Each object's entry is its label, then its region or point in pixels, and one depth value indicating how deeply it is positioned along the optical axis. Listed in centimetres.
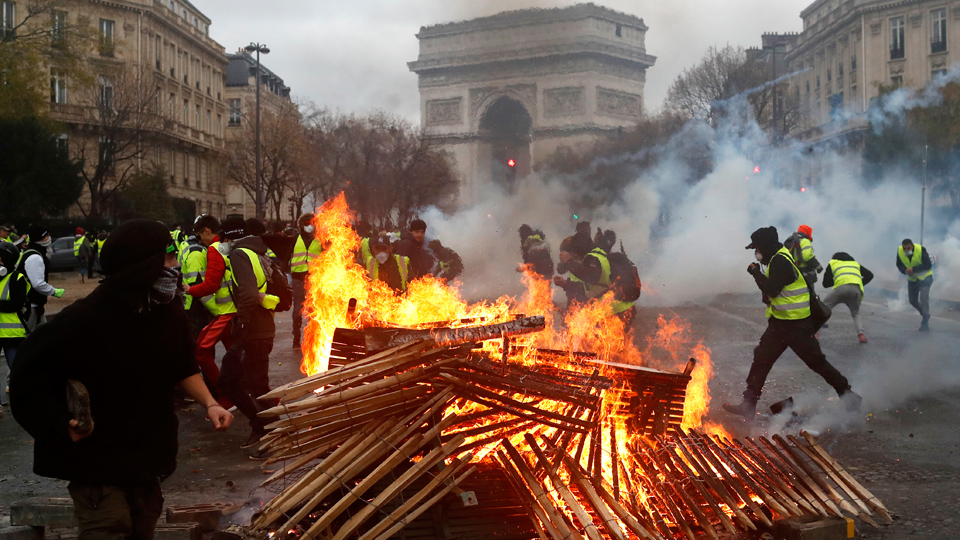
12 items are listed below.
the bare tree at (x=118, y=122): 3822
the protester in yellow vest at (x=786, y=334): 704
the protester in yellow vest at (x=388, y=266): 878
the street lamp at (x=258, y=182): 3406
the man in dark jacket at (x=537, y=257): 1236
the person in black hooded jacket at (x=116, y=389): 277
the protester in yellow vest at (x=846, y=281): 1135
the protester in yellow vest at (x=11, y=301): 781
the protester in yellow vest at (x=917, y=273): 1303
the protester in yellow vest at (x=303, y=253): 1062
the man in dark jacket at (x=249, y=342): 634
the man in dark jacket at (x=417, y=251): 968
